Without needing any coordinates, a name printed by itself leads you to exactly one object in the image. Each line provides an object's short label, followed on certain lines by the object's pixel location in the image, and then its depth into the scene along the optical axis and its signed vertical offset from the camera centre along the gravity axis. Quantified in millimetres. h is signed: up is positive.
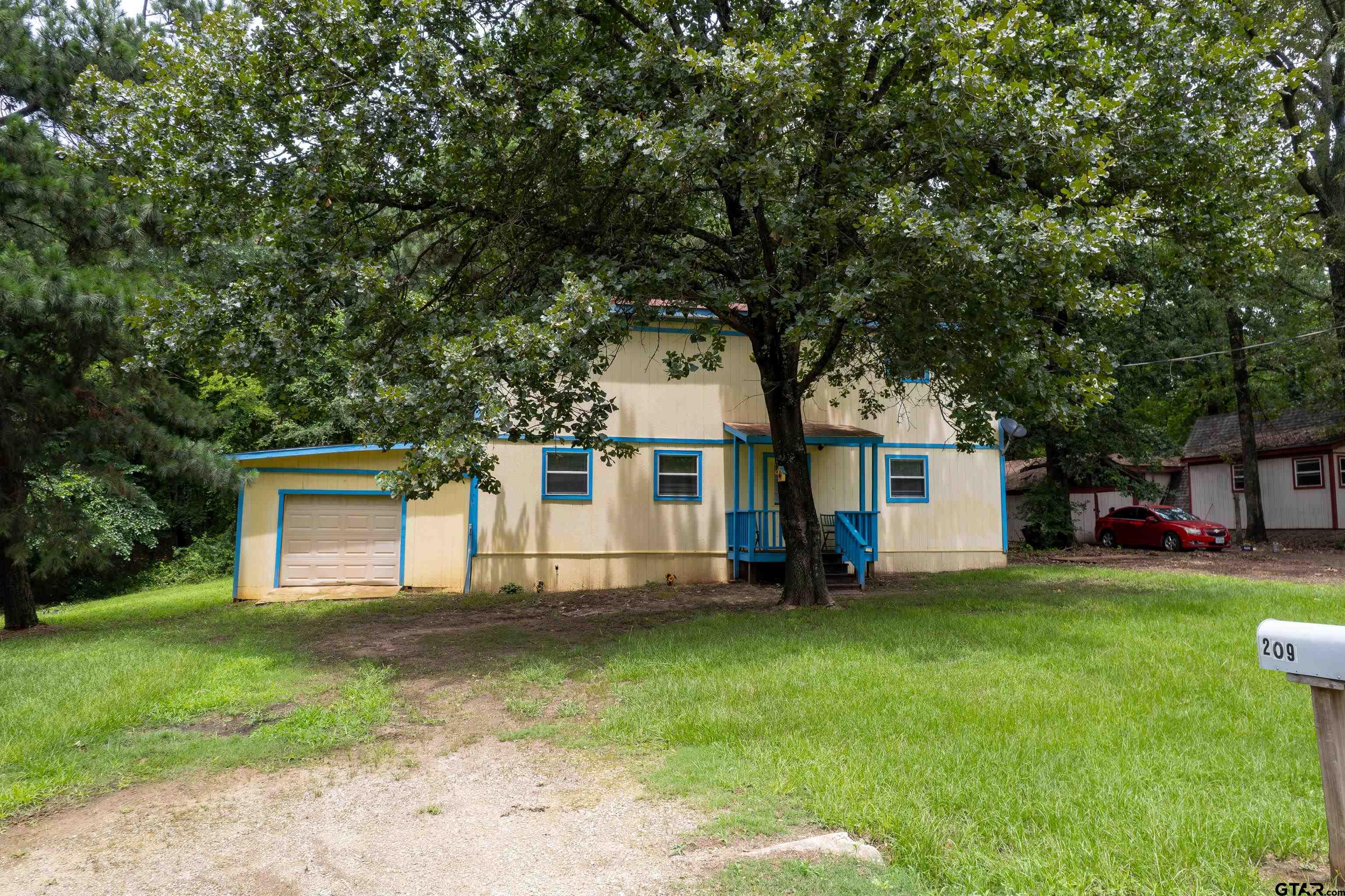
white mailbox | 2635 -350
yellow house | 15883 +481
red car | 22812 +137
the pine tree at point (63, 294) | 10414 +2739
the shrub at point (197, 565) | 25266 -1015
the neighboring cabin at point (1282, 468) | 26141 +2203
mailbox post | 2662 -431
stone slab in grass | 3695 -1355
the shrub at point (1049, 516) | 23422 +522
